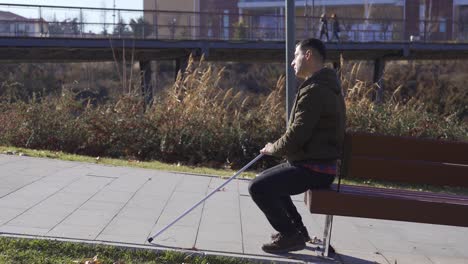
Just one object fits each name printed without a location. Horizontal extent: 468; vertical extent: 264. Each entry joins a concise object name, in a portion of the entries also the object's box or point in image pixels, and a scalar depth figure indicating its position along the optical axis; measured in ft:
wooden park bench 18.07
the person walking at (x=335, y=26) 119.34
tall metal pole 28.37
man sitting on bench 16.65
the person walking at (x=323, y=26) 117.29
